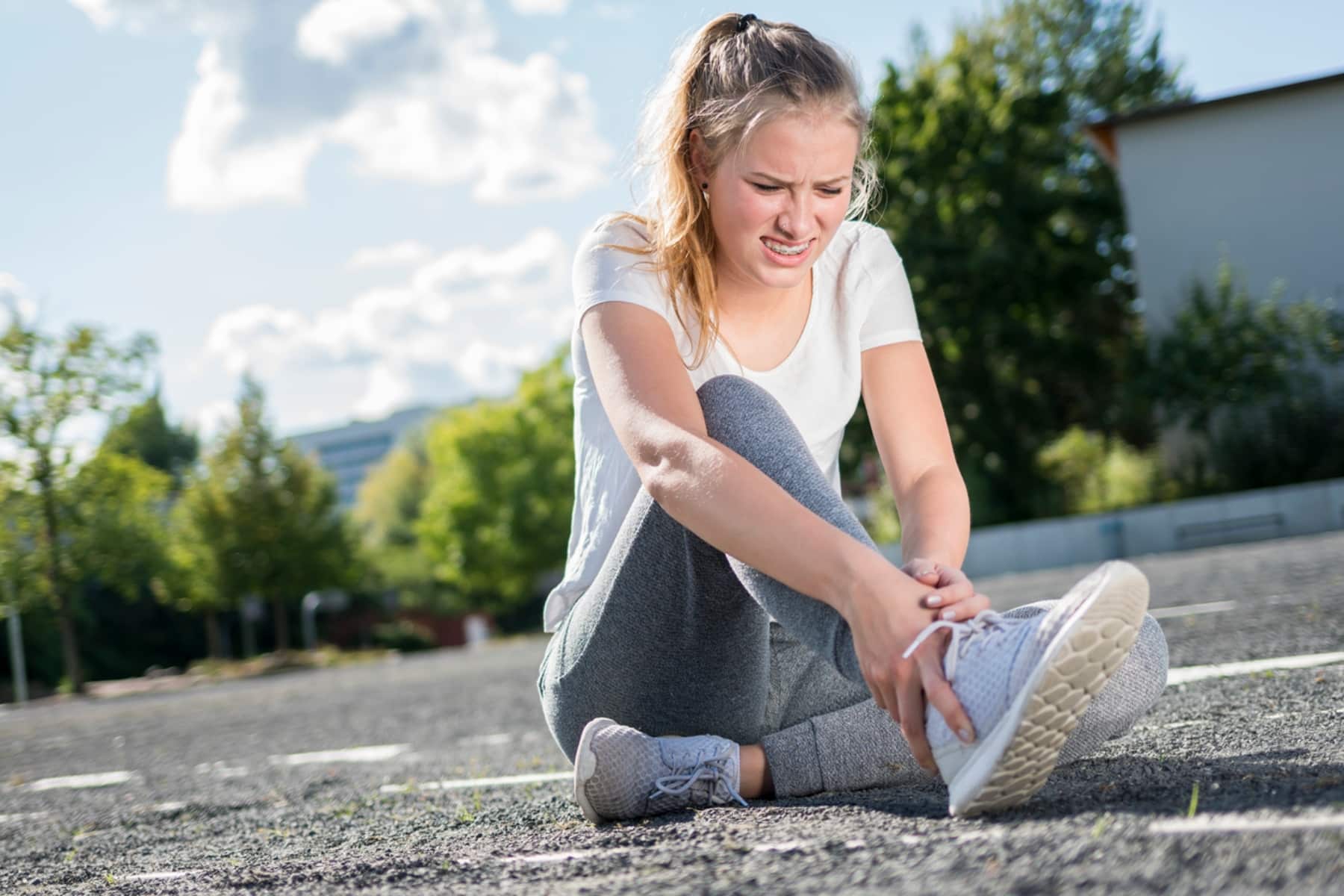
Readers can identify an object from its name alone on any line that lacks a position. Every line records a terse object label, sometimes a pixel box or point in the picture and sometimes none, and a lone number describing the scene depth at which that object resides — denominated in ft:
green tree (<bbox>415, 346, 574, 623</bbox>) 135.13
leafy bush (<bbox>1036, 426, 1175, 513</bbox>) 56.95
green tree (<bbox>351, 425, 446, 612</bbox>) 175.63
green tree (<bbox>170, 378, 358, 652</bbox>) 92.12
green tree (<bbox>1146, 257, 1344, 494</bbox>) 51.67
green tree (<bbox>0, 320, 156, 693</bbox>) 65.67
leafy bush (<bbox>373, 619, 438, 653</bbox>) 122.11
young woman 5.52
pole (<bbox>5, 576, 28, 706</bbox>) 67.31
